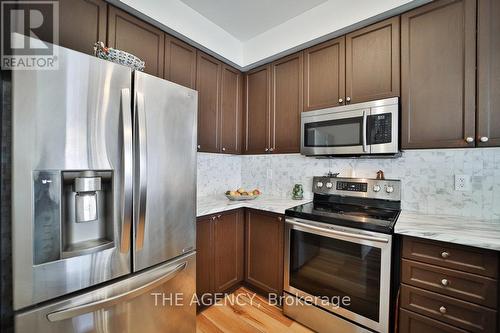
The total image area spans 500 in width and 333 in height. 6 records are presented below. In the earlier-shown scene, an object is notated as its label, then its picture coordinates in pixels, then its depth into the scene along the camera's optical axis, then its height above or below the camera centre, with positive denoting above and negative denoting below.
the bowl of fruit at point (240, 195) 2.23 -0.32
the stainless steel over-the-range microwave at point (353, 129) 1.64 +0.31
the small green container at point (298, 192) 2.33 -0.29
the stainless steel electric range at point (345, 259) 1.40 -0.67
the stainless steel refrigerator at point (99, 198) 0.86 -0.16
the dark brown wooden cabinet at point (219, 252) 1.81 -0.78
